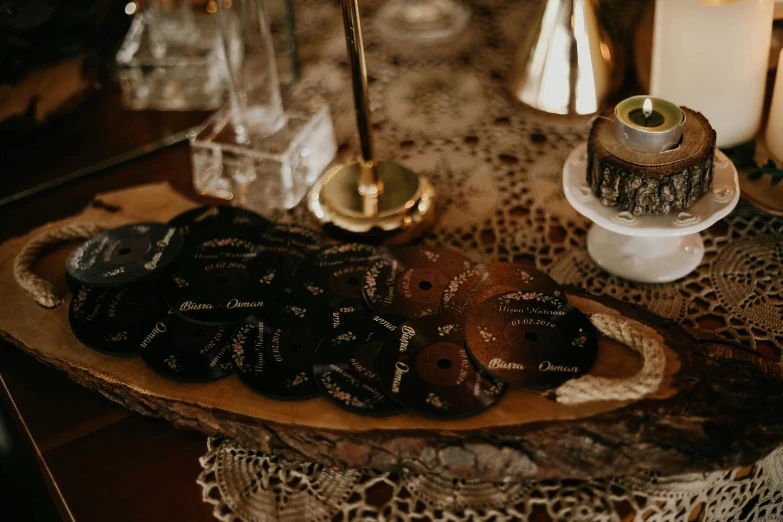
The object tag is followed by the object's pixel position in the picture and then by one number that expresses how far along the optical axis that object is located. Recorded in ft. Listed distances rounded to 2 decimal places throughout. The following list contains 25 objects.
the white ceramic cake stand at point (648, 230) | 1.93
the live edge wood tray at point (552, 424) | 1.60
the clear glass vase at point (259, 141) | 2.50
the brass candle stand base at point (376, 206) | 2.31
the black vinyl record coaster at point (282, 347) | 1.77
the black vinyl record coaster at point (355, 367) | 1.70
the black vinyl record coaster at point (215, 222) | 2.20
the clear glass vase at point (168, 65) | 2.93
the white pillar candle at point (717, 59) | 2.15
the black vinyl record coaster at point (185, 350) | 1.83
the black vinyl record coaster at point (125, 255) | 2.01
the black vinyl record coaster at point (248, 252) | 2.07
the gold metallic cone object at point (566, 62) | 2.50
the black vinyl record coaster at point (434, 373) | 1.66
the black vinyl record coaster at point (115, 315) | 1.92
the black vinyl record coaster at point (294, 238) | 2.15
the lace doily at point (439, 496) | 1.66
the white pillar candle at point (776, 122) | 2.22
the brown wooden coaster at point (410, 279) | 1.92
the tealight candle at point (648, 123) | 1.86
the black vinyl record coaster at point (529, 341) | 1.69
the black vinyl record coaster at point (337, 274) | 1.97
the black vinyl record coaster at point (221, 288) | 1.92
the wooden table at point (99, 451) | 1.76
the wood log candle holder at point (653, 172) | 1.86
